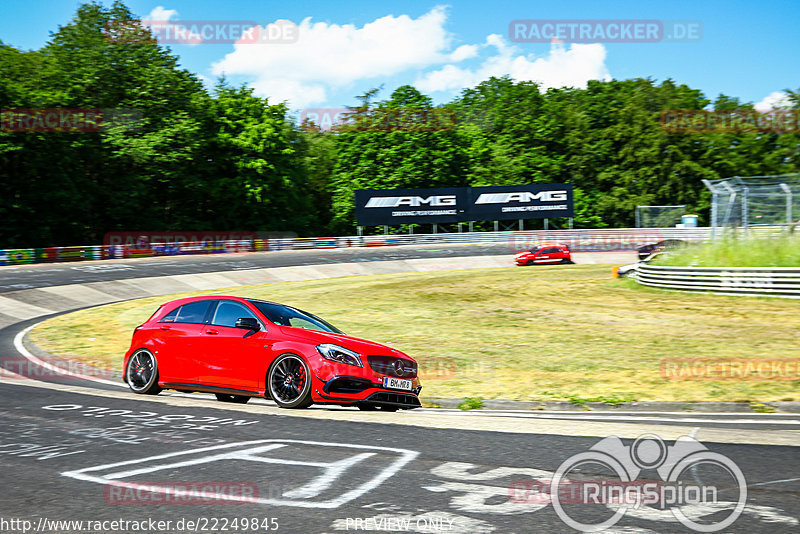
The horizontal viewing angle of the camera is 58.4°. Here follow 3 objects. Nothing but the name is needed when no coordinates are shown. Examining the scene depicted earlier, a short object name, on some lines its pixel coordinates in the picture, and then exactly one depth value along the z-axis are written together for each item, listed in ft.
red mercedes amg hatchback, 30.07
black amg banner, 207.51
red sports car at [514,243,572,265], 142.20
